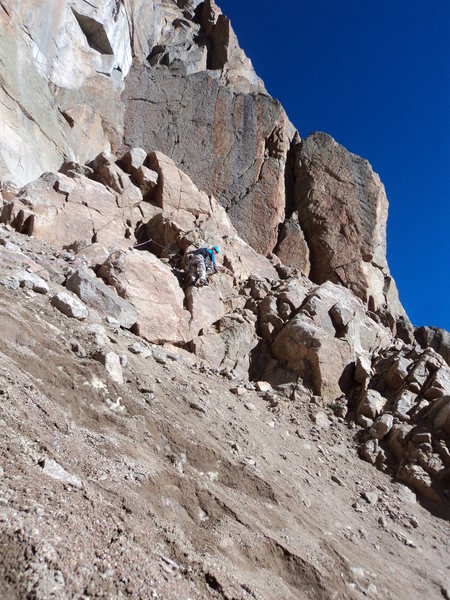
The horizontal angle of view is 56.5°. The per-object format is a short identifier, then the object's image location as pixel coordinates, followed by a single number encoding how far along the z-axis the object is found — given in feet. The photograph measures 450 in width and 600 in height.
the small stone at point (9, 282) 21.83
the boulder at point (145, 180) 53.72
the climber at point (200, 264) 39.34
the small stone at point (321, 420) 31.86
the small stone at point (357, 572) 16.65
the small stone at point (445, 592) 19.55
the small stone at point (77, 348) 19.19
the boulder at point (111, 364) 19.32
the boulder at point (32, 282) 23.29
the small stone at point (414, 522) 24.38
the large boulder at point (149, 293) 31.91
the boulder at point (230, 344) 35.40
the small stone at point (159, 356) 26.89
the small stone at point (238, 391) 30.40
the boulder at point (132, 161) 55.35
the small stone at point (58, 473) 11.04
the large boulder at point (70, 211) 38.34
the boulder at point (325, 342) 36.11
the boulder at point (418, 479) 27.17
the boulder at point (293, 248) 67.15
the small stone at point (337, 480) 25.81
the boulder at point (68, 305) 22.95
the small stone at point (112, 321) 27.54
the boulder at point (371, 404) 33.76
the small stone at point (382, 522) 23.21
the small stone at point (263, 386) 33.35
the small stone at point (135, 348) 25.38
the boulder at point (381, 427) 31.53
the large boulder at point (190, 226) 47.06
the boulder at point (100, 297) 28.04
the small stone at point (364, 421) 32.89
